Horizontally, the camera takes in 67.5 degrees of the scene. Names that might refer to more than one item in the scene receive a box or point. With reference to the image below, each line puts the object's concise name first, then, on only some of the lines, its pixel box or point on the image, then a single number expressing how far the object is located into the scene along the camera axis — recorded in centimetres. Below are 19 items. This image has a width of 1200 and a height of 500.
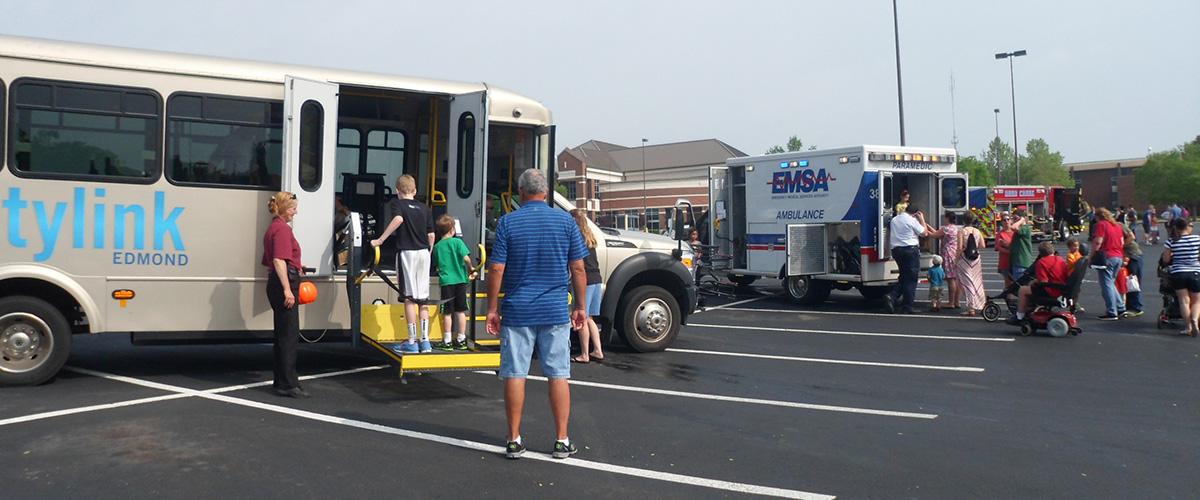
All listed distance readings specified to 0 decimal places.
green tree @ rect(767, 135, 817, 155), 10656
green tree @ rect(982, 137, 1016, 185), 9900
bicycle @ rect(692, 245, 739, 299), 1494
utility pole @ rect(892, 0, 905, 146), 2411
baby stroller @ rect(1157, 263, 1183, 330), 1184
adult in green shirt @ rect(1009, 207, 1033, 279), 1333
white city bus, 732
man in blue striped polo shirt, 534
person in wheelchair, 1130
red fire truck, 4032
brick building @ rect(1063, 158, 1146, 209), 10325
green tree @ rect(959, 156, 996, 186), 8050
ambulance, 1416
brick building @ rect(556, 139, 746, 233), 8654
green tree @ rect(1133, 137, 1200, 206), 8594
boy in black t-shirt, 771
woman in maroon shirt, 715
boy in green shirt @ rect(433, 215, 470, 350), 795
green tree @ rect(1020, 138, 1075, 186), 9294
